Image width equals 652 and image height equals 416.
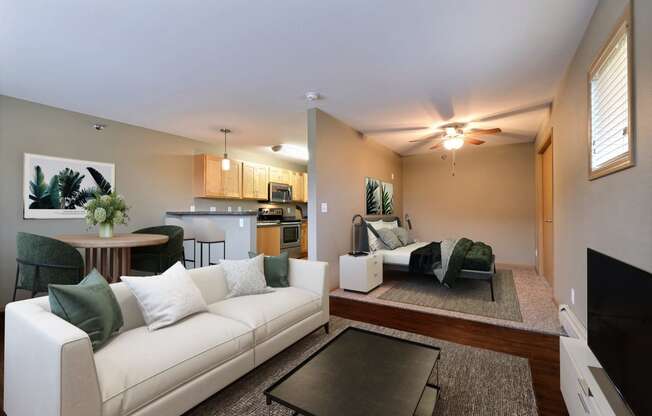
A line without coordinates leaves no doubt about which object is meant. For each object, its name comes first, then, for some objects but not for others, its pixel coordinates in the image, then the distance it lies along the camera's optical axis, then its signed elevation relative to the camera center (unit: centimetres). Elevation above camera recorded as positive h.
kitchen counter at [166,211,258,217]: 443 -3
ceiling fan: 455 +125
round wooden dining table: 327 -53
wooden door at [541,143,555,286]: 423 +0
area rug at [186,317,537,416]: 177 -117
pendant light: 504 +83
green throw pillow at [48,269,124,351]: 151 -52
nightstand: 413 -87
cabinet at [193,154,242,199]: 543 +63
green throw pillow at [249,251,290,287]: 279 -56
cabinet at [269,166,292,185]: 698 +89
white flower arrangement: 324 +1
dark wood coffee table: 133 -86
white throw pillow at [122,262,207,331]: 187 -57
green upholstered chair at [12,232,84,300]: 279 -48
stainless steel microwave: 689 +47
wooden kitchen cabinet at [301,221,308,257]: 684 -64
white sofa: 123 -75
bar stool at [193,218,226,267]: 456 -34
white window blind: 163 +66
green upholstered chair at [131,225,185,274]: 389 -58
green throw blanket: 384 -66
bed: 381 -72
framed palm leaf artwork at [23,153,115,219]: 360 +35
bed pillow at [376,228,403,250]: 489 -44
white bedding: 445 -68
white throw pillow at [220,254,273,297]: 254 -58
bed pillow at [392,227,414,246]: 534 -43
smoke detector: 348 +139
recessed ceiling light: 617 +136
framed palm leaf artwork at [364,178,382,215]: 546 +30
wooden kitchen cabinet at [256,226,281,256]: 548 -55
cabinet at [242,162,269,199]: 626 +68
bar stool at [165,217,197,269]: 480 -35
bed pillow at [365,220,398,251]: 476 -43
